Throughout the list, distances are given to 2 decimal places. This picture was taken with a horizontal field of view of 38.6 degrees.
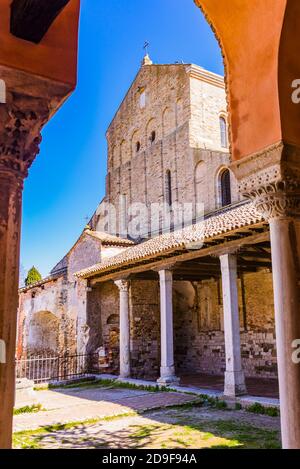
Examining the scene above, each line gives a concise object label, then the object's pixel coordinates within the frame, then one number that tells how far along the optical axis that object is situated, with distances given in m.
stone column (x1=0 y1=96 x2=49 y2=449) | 2.28
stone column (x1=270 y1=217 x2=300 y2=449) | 3.16
